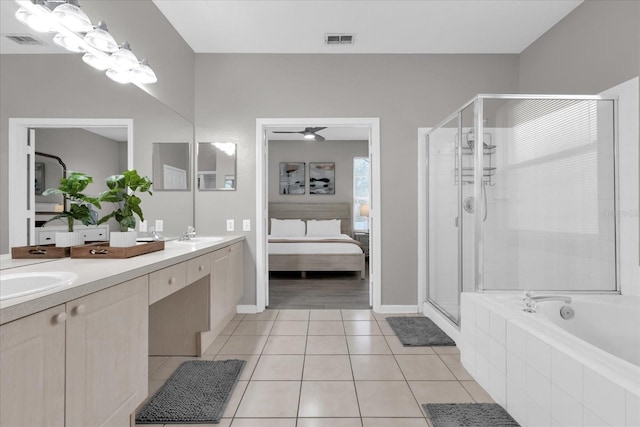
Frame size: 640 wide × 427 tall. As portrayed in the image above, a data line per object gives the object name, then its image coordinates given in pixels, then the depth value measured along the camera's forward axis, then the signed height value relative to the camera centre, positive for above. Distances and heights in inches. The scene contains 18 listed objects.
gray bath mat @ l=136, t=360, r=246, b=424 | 66.8 -40.3
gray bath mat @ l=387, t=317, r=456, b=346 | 104.5 -39.4
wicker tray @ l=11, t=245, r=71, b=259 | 56.7 -6.5
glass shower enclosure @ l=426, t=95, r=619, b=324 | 88.9 +6.2
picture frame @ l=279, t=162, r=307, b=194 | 276.8 +32.2
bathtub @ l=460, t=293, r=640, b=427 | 45.3 -25.4
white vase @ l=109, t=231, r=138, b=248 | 68.7 -4.8
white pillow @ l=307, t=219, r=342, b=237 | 255.4 -9.3
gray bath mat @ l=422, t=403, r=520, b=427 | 64.3 -40.3
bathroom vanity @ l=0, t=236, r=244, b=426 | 34.0 -15.7
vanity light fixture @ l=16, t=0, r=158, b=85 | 59.6 +37.5
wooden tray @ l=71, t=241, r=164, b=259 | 64.3 -7.0
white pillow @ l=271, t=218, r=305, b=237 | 250.2 -9.1
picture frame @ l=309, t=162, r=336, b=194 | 278.2 +31.9
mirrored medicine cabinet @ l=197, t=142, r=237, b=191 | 136.1 +21.4
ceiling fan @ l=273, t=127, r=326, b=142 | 192.1 +50.6
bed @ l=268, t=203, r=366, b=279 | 199.9 -20.9
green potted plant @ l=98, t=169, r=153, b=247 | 69.6 +2.9
